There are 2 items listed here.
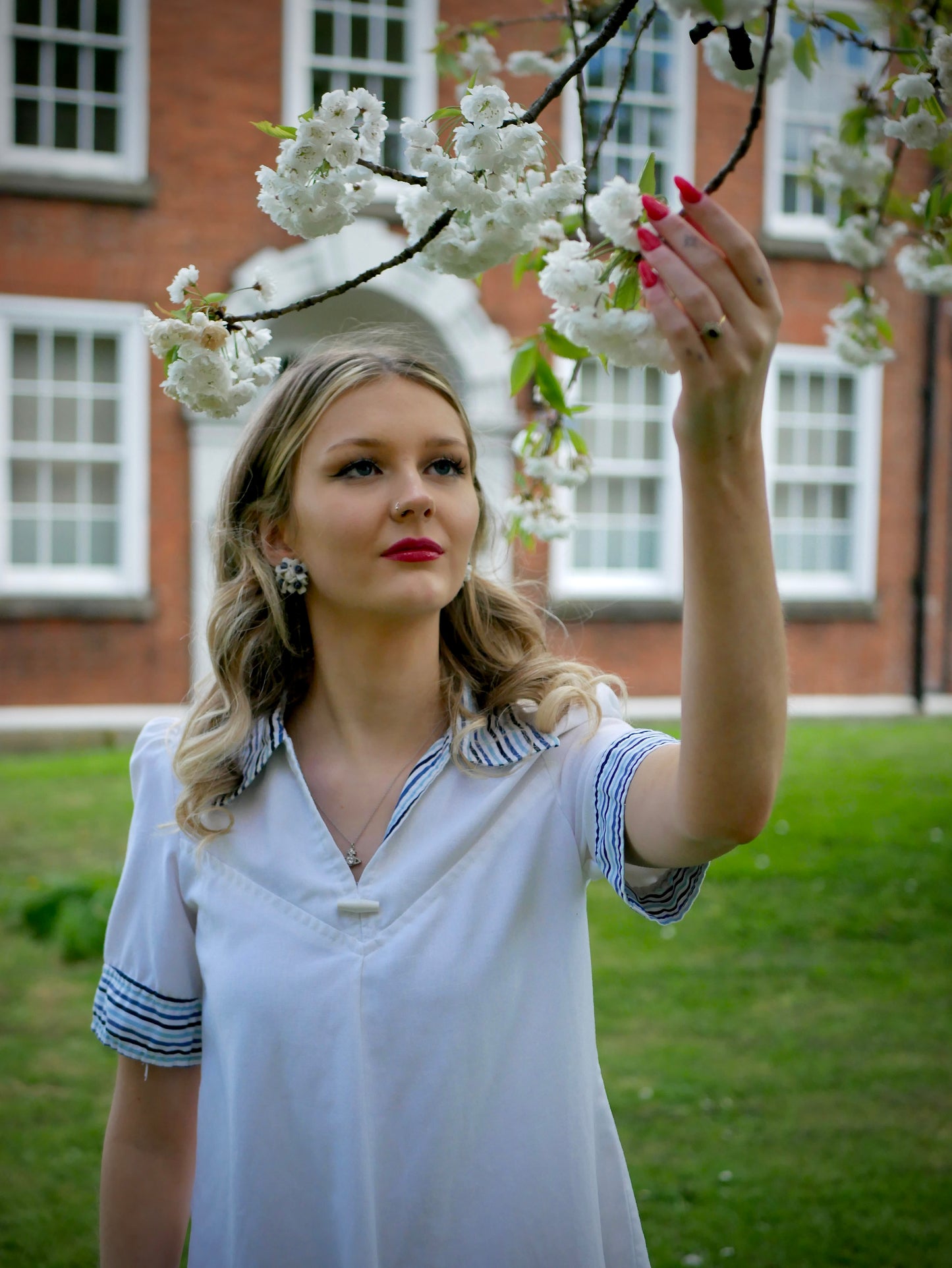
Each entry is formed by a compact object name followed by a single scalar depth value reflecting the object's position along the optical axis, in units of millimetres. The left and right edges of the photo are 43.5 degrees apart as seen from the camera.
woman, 1468
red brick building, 9125
